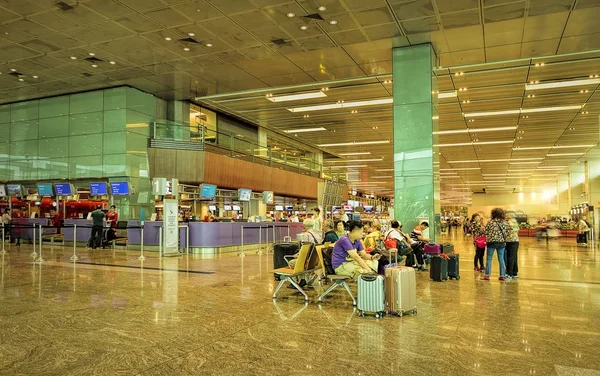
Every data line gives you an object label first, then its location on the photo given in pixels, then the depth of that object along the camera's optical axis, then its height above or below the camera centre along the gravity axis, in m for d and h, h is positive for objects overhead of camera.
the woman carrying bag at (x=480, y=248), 10.52 -0.89
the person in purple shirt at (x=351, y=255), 6.38 -0.62
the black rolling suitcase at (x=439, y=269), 8.98 -1.13
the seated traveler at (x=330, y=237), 9.11 -0.51
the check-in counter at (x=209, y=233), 14.84 -0.70
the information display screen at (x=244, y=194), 18.58 +0.70
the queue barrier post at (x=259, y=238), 15.33 -0.97
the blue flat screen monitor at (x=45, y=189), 18.34 +0.95
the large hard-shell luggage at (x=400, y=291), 5.80 -1.00
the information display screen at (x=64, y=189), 17.86 +0.93
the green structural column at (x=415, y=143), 11.32 +1.64
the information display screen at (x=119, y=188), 16.62 +0.89
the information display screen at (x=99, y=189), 17.11 +0.89
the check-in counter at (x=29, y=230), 18.67 -0.66
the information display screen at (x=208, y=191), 17.11 +0.79
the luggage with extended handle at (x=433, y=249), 10.17 -0.85
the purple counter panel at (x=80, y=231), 17.39 -0.67
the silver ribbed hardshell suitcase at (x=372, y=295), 5.71 -1.03
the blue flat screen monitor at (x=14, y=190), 19.02 +0.98
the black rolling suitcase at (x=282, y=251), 9.04 -0.77
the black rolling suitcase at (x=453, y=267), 9.27 -1.13
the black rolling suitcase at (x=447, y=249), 10.49 -0.88
